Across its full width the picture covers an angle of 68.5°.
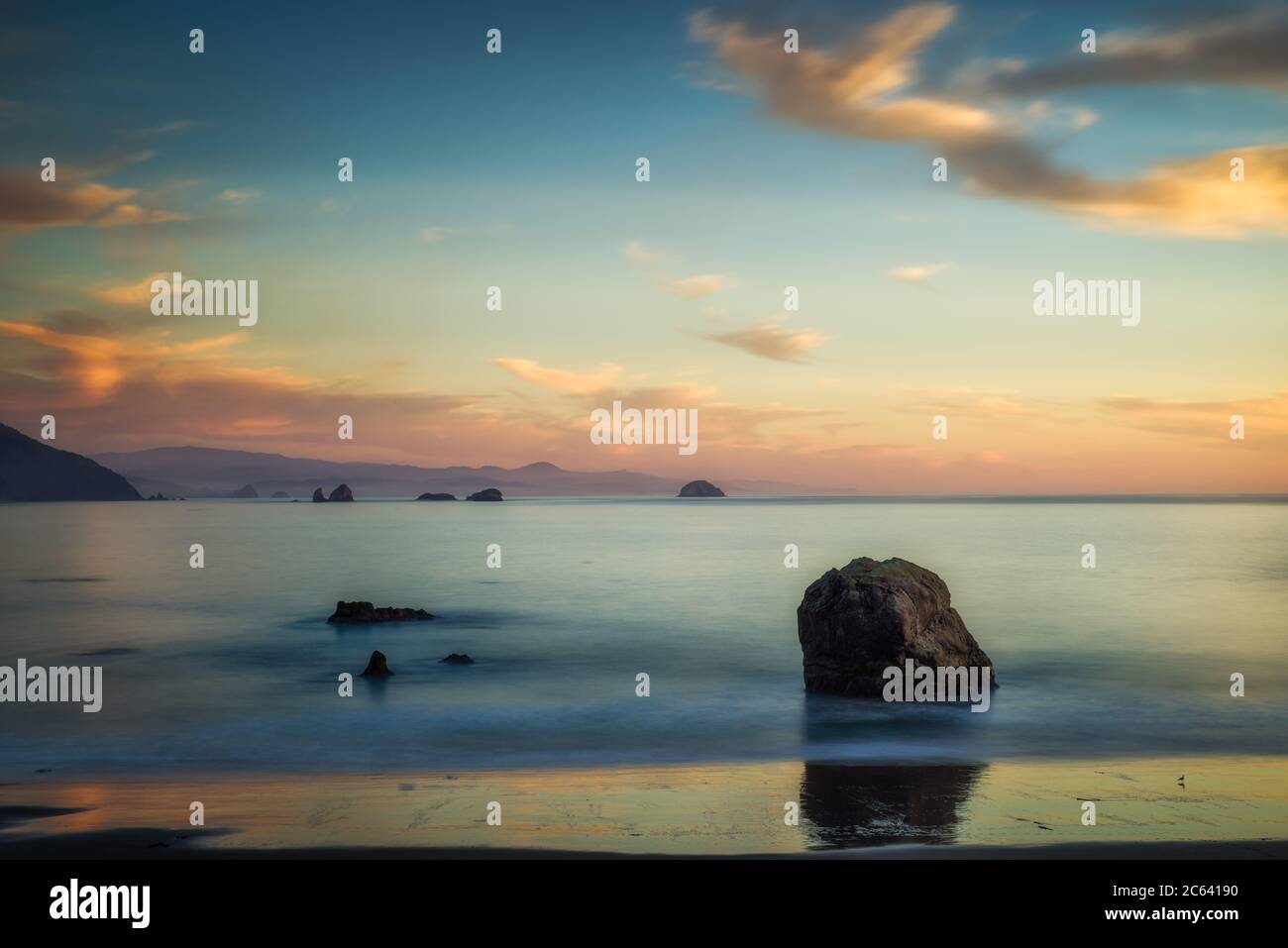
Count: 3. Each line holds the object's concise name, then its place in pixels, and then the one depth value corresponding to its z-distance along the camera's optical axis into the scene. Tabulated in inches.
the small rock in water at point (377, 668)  914.7
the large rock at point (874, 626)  737.6
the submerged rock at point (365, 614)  1309.1
